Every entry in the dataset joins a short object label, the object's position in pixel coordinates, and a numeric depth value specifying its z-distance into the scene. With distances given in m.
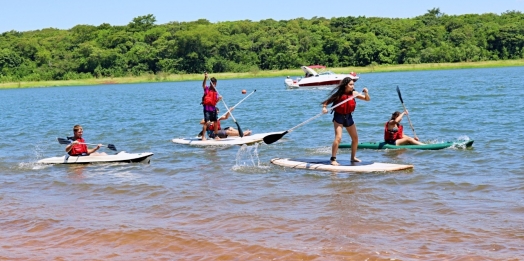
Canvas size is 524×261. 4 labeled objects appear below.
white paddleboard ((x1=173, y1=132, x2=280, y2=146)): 16.62
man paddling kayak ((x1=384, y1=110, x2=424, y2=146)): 14.84
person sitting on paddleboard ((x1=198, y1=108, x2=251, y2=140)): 17.25
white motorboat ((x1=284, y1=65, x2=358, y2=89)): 55.81
